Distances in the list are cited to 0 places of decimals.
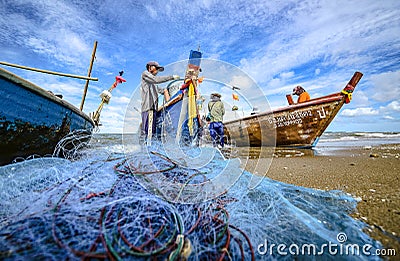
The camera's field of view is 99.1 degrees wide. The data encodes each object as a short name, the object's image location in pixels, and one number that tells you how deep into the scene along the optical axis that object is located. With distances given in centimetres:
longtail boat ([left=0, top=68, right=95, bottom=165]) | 290
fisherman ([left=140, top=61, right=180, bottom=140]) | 435
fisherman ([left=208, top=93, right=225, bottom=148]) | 760
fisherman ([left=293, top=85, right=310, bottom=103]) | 743
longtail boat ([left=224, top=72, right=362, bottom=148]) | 652
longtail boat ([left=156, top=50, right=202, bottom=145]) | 483
